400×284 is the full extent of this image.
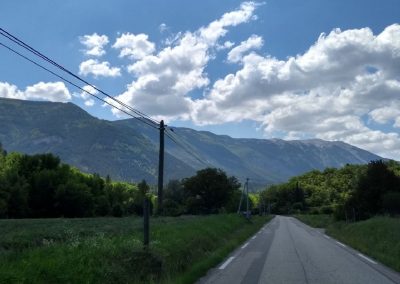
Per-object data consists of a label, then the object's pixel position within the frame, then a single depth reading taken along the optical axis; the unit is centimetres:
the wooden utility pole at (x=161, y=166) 3978
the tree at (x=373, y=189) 4444
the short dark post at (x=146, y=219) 1268
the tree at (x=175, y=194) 6871
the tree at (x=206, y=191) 6875
